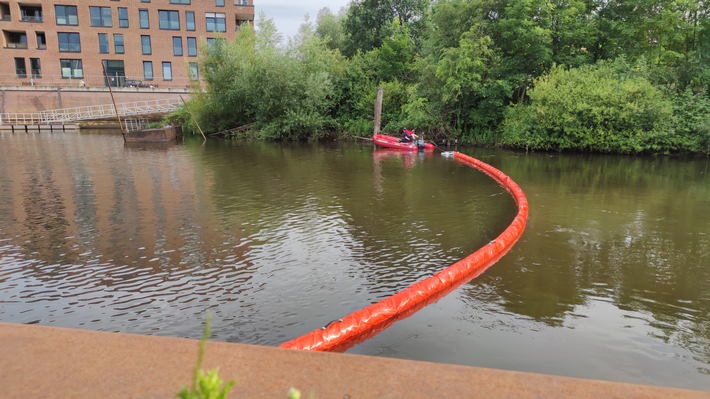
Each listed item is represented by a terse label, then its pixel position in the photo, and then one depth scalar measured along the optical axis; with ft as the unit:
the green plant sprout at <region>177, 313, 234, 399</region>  4.14
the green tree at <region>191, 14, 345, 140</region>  110.63
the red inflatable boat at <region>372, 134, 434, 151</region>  87.45
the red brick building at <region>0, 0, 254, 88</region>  162.30
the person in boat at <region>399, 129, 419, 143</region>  89.97
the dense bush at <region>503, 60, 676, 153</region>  77.61
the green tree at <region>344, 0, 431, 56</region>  141.28
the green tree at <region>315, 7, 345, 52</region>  174.05
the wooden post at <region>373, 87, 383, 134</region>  102.36
